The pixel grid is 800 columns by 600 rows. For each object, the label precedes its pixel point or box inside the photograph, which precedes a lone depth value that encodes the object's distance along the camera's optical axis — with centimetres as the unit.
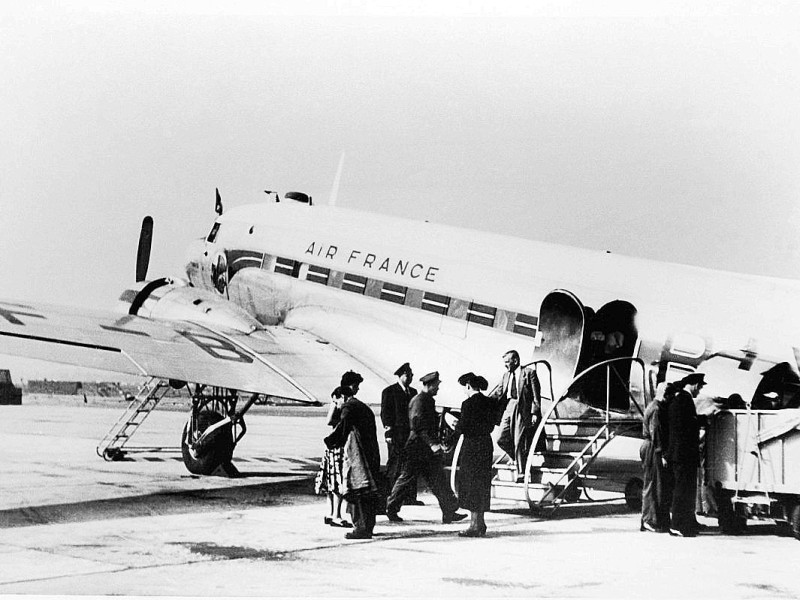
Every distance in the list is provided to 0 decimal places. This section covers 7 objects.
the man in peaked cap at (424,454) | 927
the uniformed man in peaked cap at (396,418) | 953
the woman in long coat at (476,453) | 870
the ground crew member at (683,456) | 888
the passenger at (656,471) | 895
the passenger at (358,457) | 845
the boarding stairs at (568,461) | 970
